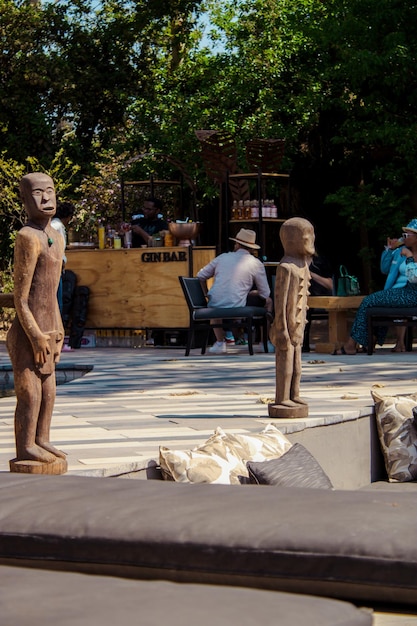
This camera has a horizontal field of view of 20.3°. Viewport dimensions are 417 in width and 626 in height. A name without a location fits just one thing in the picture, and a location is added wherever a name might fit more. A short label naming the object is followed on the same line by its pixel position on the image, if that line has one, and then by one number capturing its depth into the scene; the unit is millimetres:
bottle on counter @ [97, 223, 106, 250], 14766
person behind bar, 15180
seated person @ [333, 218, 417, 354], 11500
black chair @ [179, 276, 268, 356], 12180
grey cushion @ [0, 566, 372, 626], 2172
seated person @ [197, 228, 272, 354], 12336
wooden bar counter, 14070
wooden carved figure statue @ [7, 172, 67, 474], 4230
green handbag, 13367
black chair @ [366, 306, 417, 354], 11820
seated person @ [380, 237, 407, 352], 12258
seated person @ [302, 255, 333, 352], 13184
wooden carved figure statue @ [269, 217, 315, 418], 6246
